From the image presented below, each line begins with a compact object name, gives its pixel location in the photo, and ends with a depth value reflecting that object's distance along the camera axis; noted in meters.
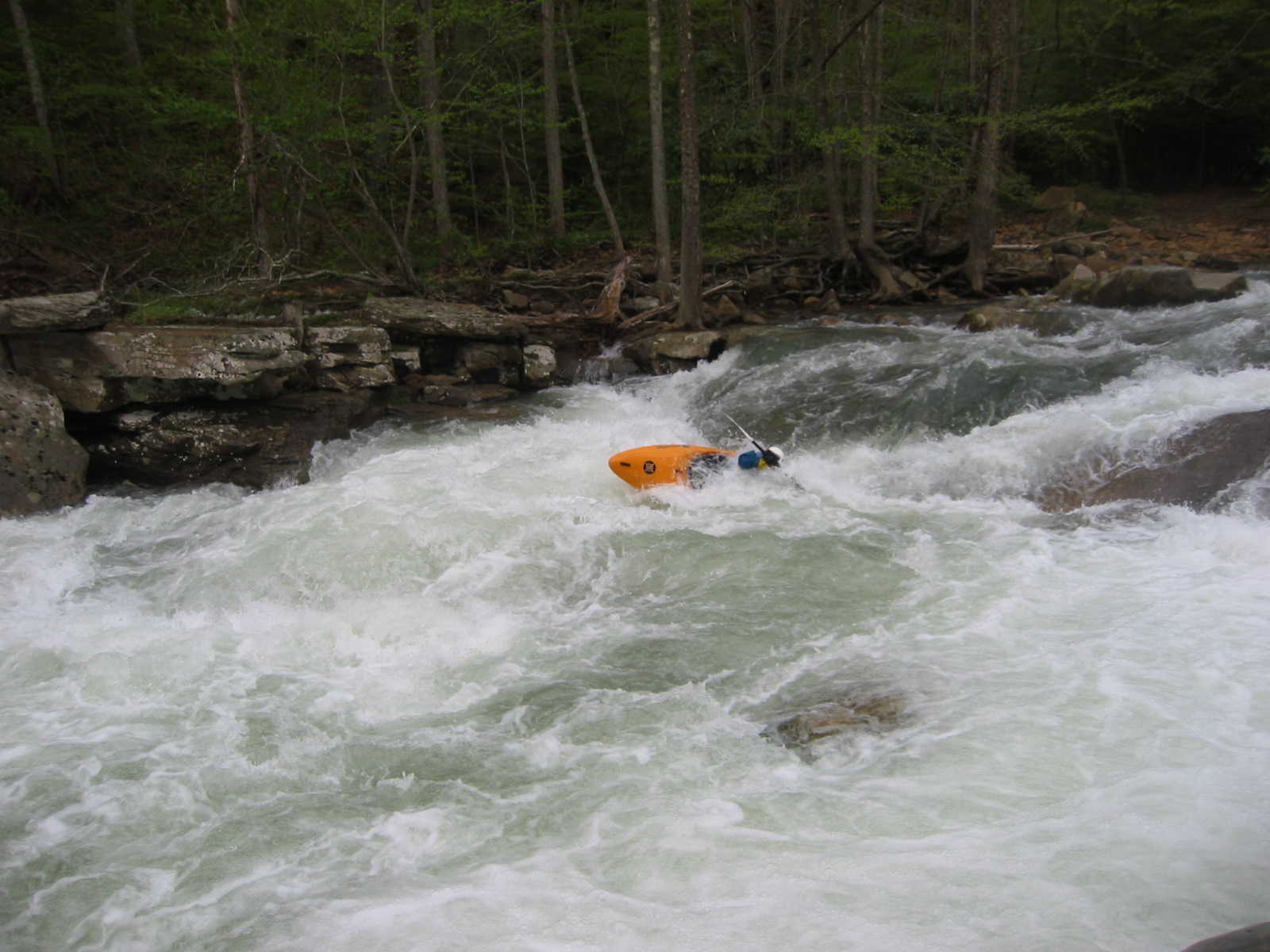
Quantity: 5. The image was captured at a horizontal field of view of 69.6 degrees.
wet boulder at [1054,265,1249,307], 10.43
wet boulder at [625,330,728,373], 11.28
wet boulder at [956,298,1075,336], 10.34
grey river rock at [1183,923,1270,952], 2.18
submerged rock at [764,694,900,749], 4.10
